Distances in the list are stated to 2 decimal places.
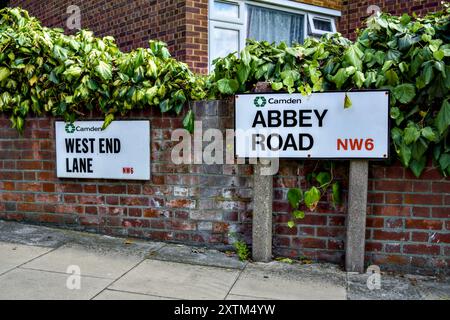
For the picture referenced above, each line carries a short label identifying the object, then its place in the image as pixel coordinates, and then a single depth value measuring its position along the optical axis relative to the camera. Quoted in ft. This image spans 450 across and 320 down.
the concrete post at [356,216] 12.14
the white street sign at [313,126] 12.00
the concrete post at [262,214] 12.90
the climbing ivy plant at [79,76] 13.80
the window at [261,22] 22.77
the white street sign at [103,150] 14.24
